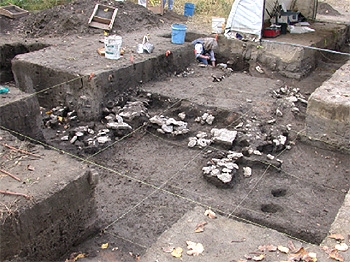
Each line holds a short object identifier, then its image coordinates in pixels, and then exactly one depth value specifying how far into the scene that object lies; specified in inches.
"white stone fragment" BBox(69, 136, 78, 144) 259.6
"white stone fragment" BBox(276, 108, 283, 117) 288.4
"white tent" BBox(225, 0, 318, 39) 388.8
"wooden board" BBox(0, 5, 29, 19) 449.7
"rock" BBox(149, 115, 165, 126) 272.5
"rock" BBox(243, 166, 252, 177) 228.7
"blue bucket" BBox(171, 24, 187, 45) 373.7
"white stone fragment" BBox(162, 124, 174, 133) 268.1
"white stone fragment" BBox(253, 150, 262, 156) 241.4
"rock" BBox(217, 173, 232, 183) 216.8
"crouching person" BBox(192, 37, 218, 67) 399.9
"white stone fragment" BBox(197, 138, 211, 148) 254.5
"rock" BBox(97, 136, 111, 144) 259.0
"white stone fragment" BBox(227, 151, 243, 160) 234.7
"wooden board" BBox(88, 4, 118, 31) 428.1
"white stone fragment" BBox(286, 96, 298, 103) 315.6
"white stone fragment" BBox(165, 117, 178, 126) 273.4
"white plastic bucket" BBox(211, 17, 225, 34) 423.8
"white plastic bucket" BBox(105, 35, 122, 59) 311.0
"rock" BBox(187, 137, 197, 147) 256.5
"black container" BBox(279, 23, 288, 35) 441.7
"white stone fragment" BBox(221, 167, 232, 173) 221.6
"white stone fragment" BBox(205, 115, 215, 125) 281.7
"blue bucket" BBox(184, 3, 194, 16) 545.3
